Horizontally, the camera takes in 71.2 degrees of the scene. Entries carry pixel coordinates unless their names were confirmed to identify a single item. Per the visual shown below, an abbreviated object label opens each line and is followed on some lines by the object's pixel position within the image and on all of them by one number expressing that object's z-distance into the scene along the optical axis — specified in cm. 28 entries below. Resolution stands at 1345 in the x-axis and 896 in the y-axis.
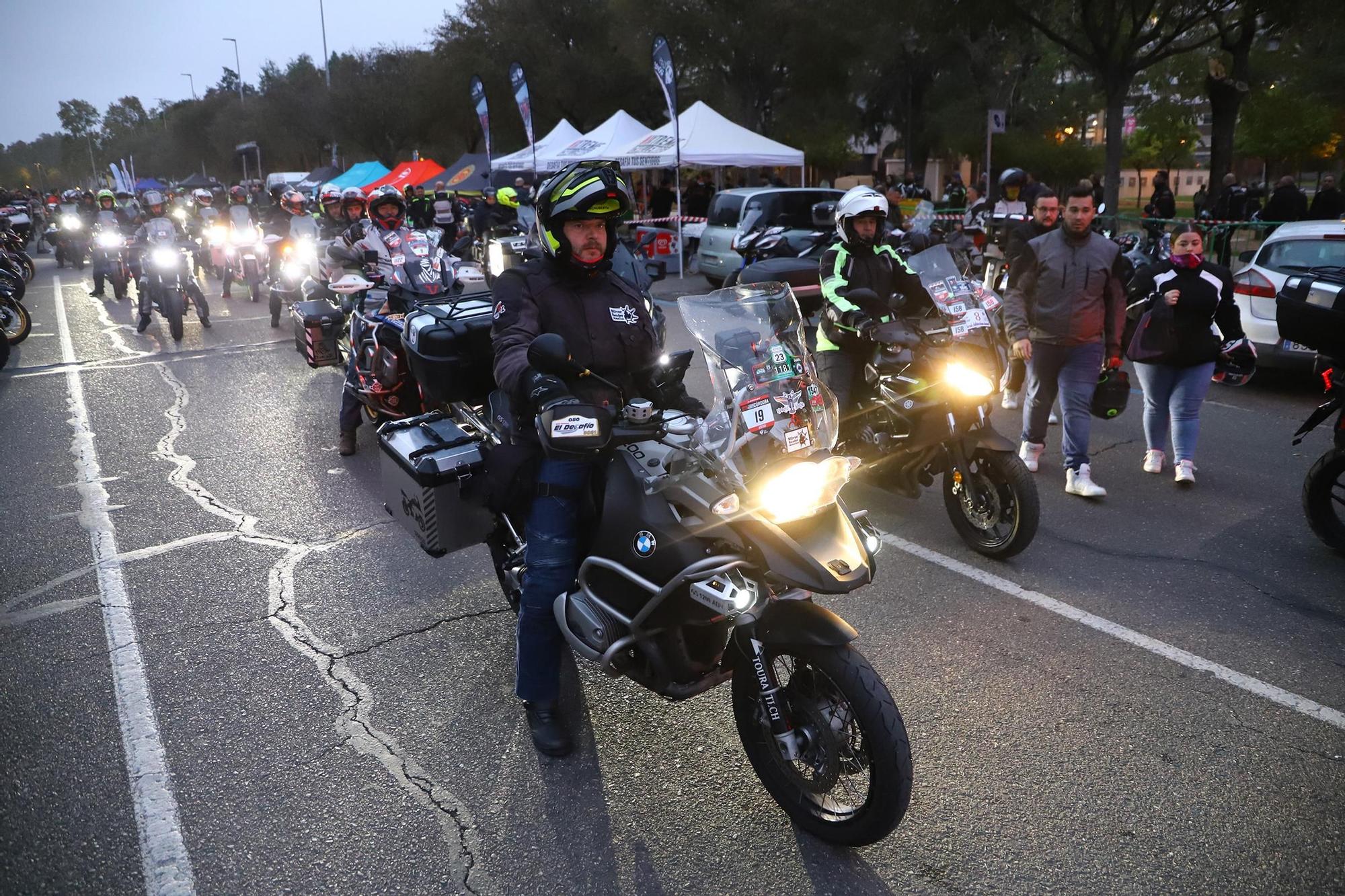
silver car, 1645
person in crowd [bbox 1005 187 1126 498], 577
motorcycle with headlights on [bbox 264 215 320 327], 1235
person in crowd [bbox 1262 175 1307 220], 1638
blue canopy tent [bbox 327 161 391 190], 3531
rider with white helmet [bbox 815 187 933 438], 560
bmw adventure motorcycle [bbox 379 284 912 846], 270
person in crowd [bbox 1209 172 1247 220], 1952
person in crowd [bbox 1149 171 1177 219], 2365
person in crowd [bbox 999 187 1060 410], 683
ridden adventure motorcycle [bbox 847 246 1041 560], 497
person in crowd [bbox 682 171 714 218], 2481
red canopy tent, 3384
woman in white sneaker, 604
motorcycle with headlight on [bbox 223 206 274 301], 1755
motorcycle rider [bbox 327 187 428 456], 740
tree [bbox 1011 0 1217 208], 2056
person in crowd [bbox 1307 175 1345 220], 1612
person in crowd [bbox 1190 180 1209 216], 2796
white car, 838
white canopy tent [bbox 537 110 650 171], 2208
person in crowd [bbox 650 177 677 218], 2595
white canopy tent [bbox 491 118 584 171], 2639
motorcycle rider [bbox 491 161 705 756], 315
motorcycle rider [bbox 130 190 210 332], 1332
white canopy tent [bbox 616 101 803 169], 1980
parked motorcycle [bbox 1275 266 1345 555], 466
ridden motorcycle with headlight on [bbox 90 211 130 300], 1731
